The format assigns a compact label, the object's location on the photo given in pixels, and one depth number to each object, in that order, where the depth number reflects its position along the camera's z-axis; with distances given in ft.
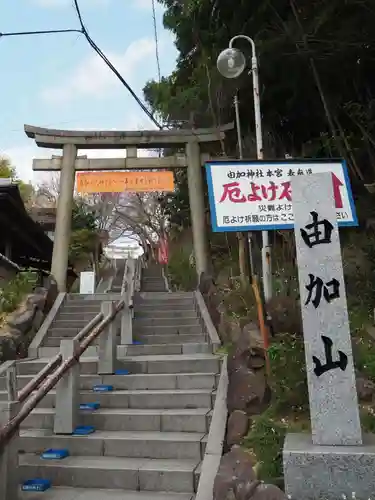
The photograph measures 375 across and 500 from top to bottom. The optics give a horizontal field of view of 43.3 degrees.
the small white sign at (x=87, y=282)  61.87
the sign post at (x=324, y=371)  11.50
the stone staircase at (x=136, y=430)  15.80
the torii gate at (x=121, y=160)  44.78
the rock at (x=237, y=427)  15.58
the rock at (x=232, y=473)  12.87
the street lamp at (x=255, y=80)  22.21
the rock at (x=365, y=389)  15.15
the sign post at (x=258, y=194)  16.10
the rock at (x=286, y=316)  19.30
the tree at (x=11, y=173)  83.07
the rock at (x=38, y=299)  32.09
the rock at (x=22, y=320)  29.22
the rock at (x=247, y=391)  16.58
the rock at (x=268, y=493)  11.75
